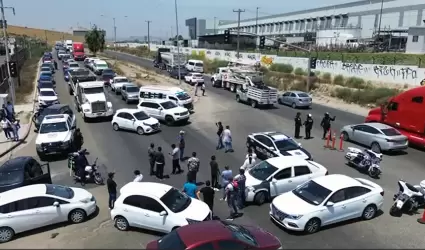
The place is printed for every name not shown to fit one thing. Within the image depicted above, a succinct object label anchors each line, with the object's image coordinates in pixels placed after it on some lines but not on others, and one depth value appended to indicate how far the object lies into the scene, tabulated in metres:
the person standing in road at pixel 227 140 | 20.03
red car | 8.08
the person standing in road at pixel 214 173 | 15.01
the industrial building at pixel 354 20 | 82.12
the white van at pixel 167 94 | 30.09
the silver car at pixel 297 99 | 33.50
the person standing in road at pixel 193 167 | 14.50
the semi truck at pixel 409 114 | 20.66
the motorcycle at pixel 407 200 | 12.70
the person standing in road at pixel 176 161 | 16.61
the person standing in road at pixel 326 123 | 22.77
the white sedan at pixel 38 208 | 11.50
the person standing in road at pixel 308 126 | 22.75
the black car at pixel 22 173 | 13.77
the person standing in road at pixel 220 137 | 20.96
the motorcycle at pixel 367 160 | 16.55
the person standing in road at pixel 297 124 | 23.03
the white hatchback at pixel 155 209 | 11.23
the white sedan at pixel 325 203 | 11.59
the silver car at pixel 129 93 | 34.56
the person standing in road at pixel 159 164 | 15.95
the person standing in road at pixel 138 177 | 13.69
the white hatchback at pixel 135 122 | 24.00
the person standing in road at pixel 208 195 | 12.27
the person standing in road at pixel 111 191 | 12.82
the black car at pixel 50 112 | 25.14
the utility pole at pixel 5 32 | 30.67
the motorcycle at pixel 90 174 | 15.87
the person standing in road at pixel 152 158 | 16.30
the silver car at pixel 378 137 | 19.72
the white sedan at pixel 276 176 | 13.73
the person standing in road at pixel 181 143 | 18.62
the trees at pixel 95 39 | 92.00
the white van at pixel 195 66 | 59.66
